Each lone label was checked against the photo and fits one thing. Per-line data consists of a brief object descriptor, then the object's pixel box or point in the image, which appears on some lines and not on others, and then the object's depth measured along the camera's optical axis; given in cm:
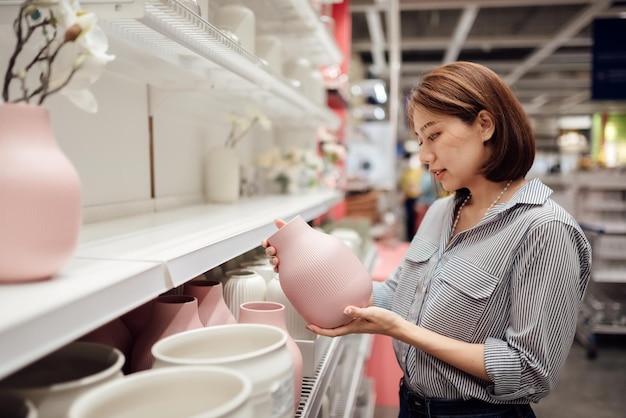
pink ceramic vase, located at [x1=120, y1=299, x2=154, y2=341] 122
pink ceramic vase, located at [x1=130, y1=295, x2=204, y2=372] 110
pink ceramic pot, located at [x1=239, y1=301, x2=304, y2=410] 115
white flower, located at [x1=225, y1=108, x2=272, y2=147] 258
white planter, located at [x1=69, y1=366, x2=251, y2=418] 76
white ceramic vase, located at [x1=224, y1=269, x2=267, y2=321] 149
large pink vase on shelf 72
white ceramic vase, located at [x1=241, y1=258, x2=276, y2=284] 169
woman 130
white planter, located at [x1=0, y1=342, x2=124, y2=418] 70
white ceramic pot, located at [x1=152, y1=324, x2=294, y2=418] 85
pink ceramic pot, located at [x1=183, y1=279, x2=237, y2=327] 128
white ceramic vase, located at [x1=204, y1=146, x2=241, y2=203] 250
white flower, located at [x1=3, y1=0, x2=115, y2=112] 76
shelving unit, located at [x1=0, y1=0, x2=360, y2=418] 66
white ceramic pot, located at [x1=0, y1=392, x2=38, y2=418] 67
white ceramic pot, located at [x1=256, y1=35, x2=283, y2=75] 240
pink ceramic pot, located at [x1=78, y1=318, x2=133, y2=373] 104
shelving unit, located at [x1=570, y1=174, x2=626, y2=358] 524
